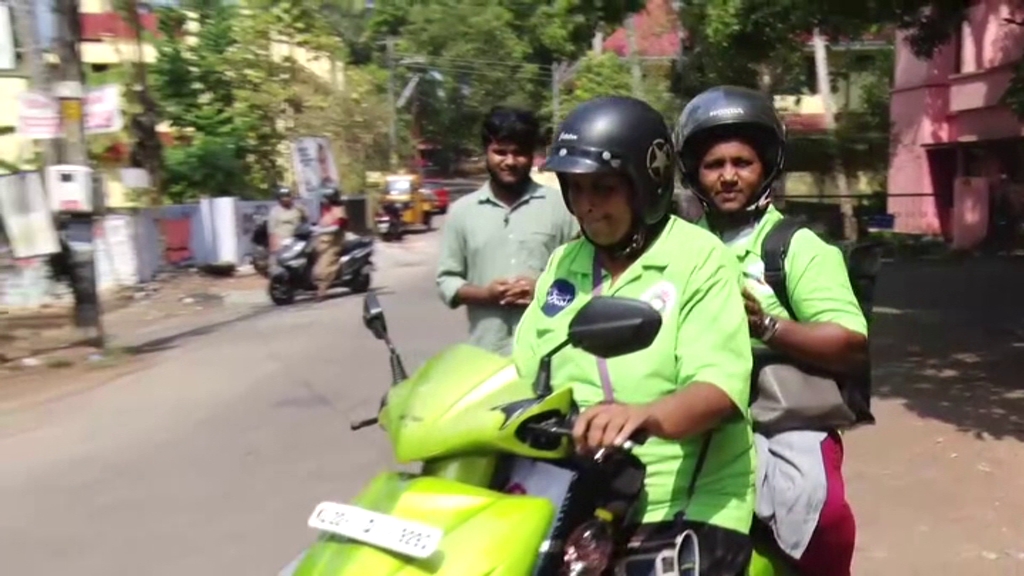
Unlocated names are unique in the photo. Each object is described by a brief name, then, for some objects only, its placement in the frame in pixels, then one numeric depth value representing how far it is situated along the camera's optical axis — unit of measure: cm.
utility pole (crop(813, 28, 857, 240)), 2834
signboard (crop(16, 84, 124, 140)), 1120
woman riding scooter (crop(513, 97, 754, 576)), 238
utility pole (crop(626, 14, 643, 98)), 3984
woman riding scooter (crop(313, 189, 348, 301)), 1745
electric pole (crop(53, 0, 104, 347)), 1180
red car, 3798
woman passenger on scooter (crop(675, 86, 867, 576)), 286
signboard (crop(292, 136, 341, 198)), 2659
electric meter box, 1162
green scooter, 209
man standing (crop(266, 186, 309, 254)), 1853
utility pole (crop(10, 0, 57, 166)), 1168
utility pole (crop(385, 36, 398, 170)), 3685
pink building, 2209
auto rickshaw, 3145
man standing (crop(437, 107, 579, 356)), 452
